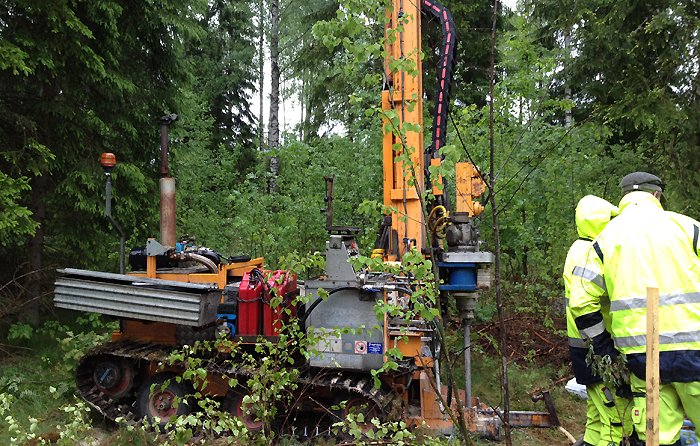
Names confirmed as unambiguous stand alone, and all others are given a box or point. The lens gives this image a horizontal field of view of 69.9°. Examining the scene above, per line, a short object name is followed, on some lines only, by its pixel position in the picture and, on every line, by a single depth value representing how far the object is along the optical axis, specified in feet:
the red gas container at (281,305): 17.80
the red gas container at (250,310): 18.32
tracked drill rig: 16.34
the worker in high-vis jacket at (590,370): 10.85
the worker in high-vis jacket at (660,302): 9.08
